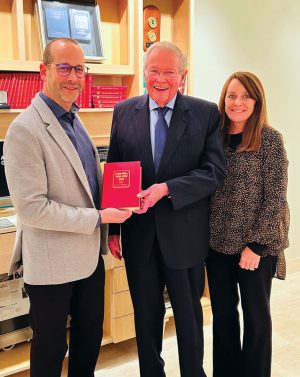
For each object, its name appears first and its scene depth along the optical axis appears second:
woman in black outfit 1.82
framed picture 2.54
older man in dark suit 1.76
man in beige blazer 1.52
